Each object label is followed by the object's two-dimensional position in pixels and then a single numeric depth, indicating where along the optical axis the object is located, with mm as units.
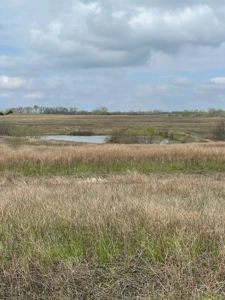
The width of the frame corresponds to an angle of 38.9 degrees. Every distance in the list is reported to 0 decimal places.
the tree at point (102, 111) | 196825
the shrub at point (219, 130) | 59750
